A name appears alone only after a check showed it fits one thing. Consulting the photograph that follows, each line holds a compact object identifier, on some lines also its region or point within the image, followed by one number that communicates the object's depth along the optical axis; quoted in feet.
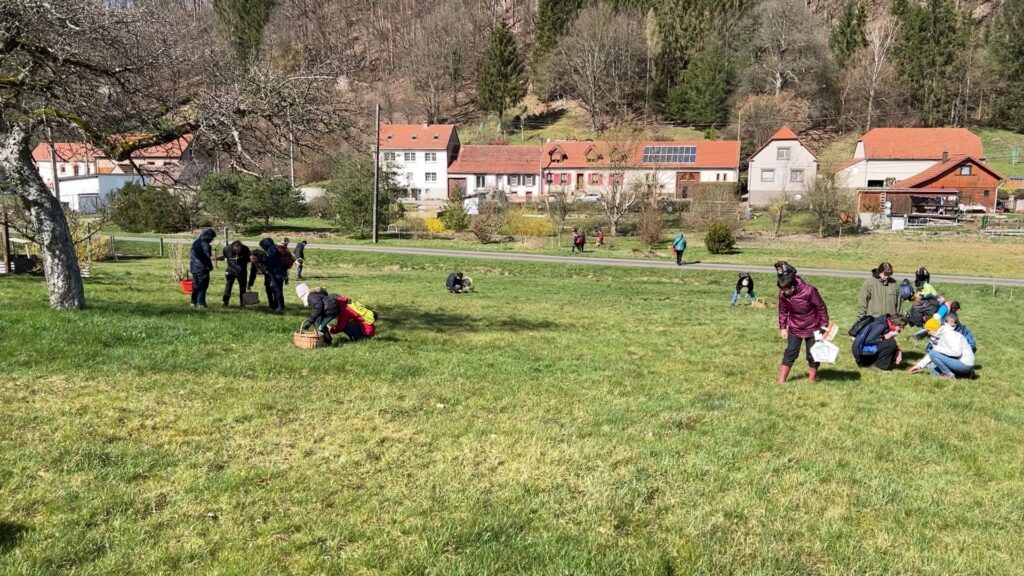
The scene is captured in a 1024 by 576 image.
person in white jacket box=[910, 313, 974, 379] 34.01
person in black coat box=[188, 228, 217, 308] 42.24
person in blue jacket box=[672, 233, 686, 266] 101.06
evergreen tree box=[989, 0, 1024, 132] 259.60
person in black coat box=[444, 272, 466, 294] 69.46
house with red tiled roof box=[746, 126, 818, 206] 207.82
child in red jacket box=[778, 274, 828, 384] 30.40
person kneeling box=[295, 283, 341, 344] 33.83
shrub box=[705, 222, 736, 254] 118.52
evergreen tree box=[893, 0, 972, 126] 266.77
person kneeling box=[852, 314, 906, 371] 35.45
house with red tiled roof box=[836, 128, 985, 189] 204.33
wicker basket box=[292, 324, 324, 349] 32.99
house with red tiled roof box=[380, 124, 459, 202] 243.40
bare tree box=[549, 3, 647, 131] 301.84
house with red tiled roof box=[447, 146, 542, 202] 233.14
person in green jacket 38.17
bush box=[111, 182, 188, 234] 144.05
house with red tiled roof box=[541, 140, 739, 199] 218.18
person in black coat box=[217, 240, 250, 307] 44.32
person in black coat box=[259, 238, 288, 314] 44.11
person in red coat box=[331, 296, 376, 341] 35.58
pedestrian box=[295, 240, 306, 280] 80.12
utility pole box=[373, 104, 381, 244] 106.93
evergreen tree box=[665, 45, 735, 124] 277.03
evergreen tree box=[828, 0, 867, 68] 287.07
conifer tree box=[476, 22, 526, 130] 303.48
